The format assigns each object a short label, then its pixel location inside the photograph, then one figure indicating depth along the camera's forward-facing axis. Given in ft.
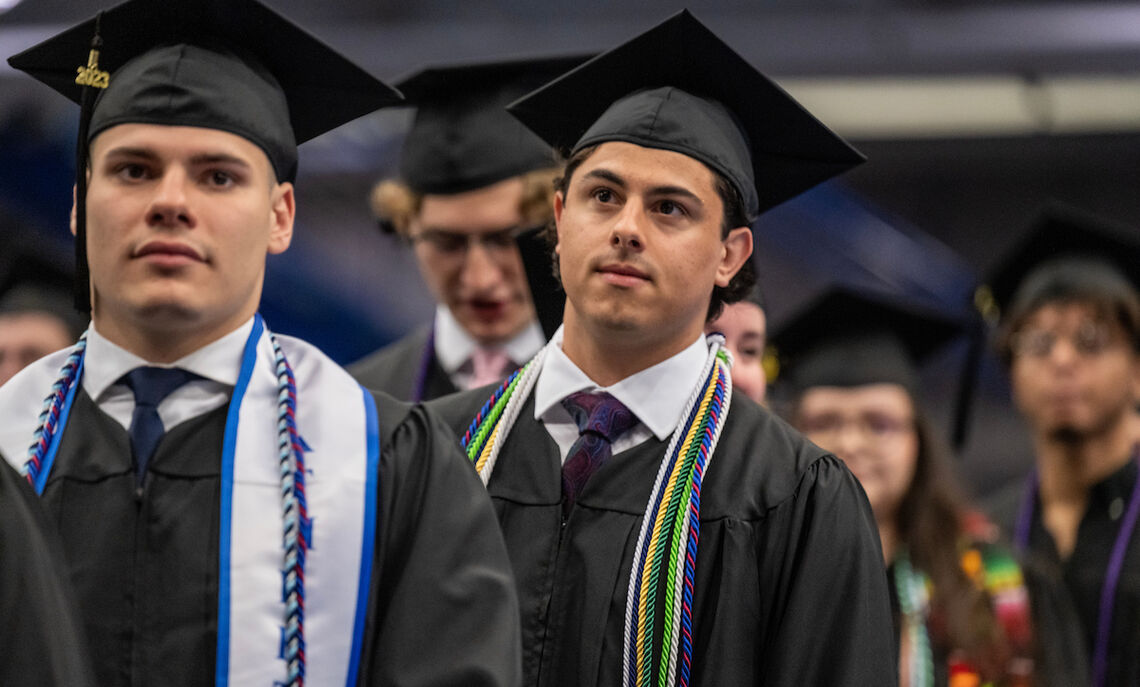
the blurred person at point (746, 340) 21.17
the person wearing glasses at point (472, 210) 24.81
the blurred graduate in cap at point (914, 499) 27.48
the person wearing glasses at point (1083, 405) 29.60
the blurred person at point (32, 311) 28.81
